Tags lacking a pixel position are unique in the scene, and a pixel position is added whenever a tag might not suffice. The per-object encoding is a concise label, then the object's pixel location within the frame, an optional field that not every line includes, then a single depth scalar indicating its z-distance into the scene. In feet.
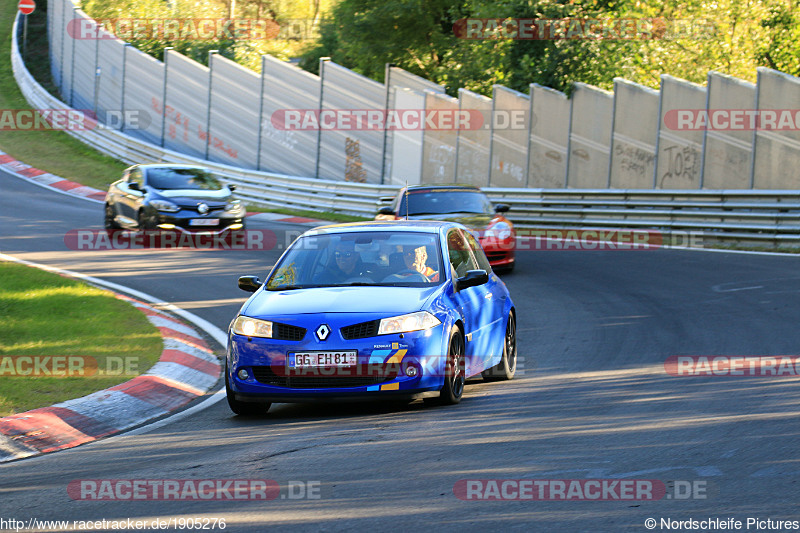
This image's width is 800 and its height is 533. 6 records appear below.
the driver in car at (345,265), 57.21
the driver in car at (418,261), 57.36
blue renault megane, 50.52
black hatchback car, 135.85
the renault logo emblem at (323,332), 50.37
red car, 111.14
